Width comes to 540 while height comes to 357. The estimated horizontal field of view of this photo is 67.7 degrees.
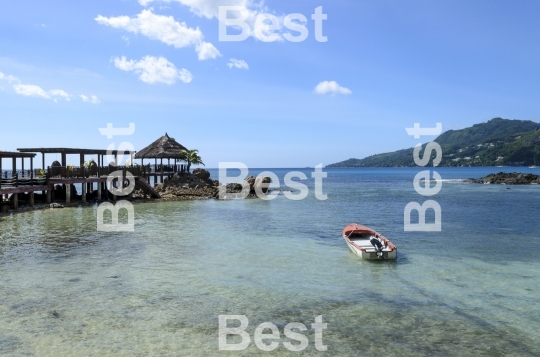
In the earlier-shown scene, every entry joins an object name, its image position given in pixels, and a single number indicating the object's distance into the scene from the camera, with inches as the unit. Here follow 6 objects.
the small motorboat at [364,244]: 569.9
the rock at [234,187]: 1777.7
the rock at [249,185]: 1814.7
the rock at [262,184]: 1824.6
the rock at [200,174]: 1839.3
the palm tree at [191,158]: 1742.1
